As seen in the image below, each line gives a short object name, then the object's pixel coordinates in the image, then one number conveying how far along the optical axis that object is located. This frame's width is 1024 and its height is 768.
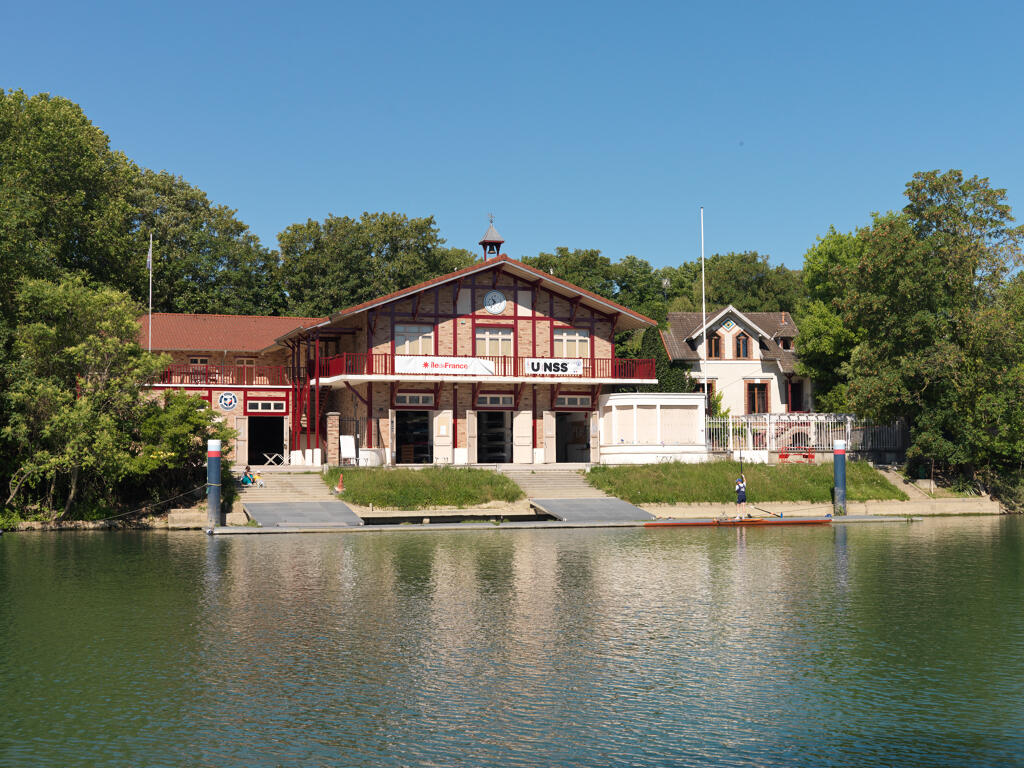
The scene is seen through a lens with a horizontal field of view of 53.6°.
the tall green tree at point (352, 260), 71.94
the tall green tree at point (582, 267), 86.50
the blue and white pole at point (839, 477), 40.22
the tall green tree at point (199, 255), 67.88
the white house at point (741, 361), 63.25
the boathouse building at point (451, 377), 46.66
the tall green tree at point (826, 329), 59.28
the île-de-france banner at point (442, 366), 45.69
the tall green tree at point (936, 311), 43.38
